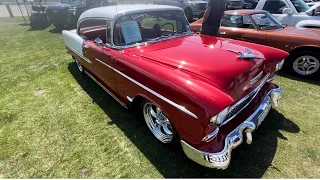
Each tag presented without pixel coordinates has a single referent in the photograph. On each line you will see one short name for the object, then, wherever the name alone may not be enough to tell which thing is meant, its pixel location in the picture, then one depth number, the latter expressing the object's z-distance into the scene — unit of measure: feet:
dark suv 32.86
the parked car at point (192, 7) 40.04
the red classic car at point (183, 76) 6.47
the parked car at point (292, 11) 19.96
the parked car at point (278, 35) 14.52
